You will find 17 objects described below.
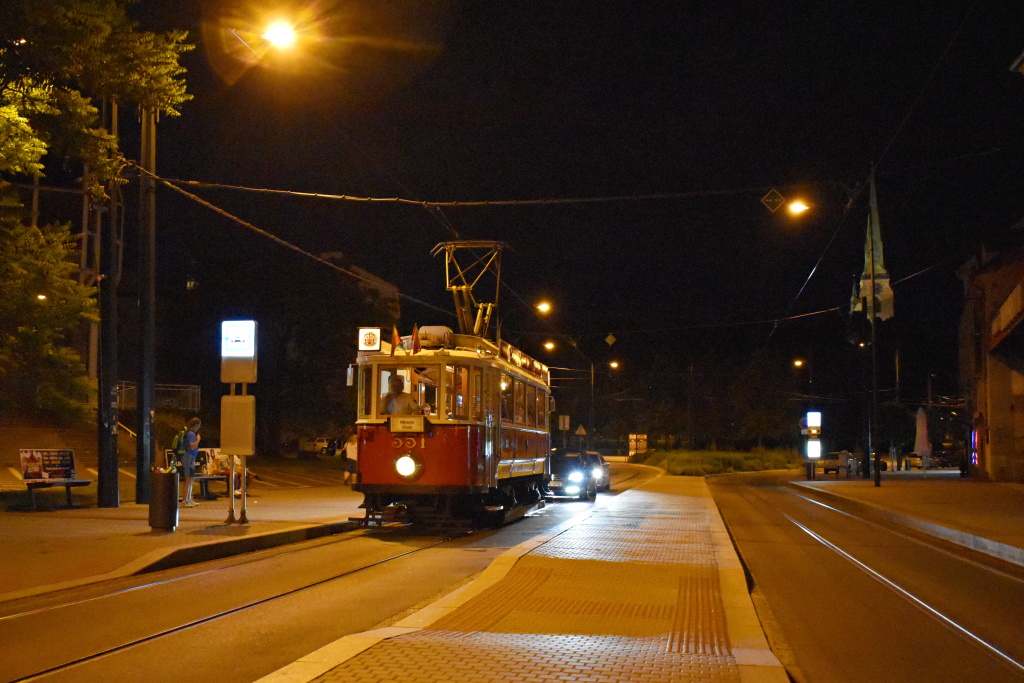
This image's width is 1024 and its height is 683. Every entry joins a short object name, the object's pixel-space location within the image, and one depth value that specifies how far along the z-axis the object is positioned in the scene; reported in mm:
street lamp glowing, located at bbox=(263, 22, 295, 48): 13367
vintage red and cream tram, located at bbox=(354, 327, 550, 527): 15477
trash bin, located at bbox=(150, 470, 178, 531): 13383
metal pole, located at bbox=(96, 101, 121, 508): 17453
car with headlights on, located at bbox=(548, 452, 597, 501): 27141
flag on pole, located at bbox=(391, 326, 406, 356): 15984
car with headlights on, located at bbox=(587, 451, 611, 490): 30898
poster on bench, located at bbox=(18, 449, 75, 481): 16797
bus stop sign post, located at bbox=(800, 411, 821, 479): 47094
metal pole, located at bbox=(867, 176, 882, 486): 33938
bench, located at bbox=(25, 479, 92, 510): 16781
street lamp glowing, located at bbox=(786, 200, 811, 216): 19672
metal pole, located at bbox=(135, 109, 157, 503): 17516
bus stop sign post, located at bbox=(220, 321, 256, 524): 14875
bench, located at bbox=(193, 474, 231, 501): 20234
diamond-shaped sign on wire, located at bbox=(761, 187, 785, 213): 19605
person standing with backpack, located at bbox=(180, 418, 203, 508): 18078
